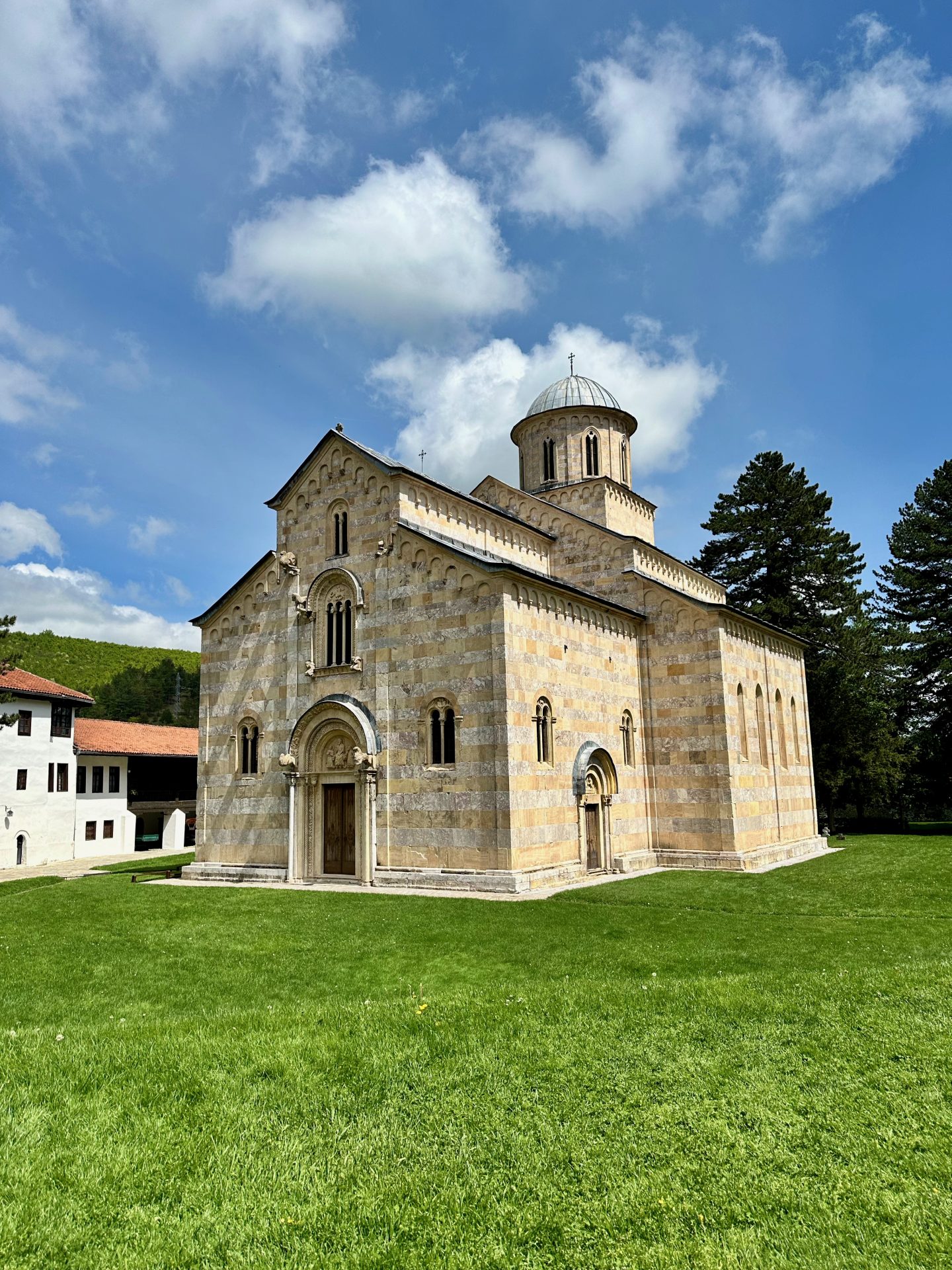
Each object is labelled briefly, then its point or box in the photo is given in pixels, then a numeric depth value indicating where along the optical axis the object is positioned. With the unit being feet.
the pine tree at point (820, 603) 132.46
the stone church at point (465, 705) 71.26
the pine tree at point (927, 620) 136.77
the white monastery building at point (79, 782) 128.67
